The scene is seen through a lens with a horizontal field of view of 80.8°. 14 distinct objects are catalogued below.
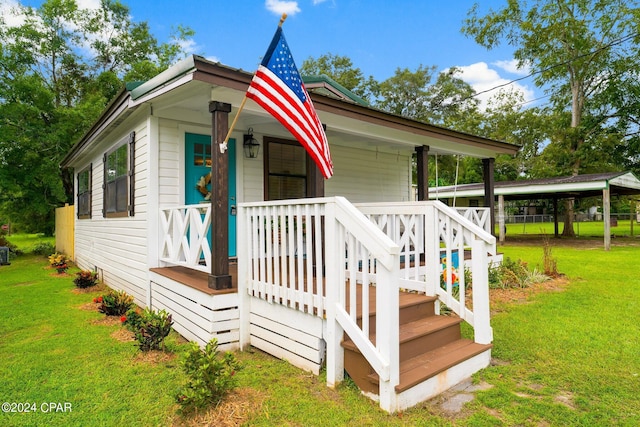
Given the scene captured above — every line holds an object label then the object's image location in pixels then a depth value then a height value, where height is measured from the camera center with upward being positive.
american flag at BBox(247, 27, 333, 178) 2.99 +1.00
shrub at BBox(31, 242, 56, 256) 13.52 -1.16
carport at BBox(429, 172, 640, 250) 11.57 +0.89
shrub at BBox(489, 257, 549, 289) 6.17 -1.07
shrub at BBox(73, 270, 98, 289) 6.71 -1.11
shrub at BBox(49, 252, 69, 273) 8.82 -1.07
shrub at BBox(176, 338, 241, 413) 2.31 -1.04
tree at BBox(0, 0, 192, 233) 12.05 +5.59
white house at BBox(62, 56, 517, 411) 2.69 -0.22
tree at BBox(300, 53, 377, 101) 24.97 +9.85
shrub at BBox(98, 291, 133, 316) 4.74 -1.11
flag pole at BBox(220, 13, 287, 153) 3.67 +0.69
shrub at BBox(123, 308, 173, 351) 3.48 -1.05
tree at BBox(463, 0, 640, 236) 18.41 +7.31
